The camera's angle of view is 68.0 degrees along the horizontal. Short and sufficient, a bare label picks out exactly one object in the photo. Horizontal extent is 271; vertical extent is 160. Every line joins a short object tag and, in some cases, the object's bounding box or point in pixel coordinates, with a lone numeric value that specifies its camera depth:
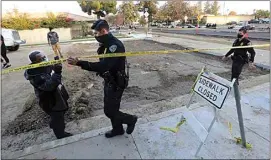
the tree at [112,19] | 77.59
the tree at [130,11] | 41.92
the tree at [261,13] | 76.00
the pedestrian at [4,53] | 9.38
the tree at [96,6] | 48.69
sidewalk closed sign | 2.44
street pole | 2.65
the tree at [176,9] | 70.00
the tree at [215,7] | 109.75
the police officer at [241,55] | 4.77
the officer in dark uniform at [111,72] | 2.71
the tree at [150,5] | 60.03
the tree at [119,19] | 69.94
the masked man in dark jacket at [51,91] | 2.77
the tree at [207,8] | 112.26
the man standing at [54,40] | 11.74
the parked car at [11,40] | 17.22
